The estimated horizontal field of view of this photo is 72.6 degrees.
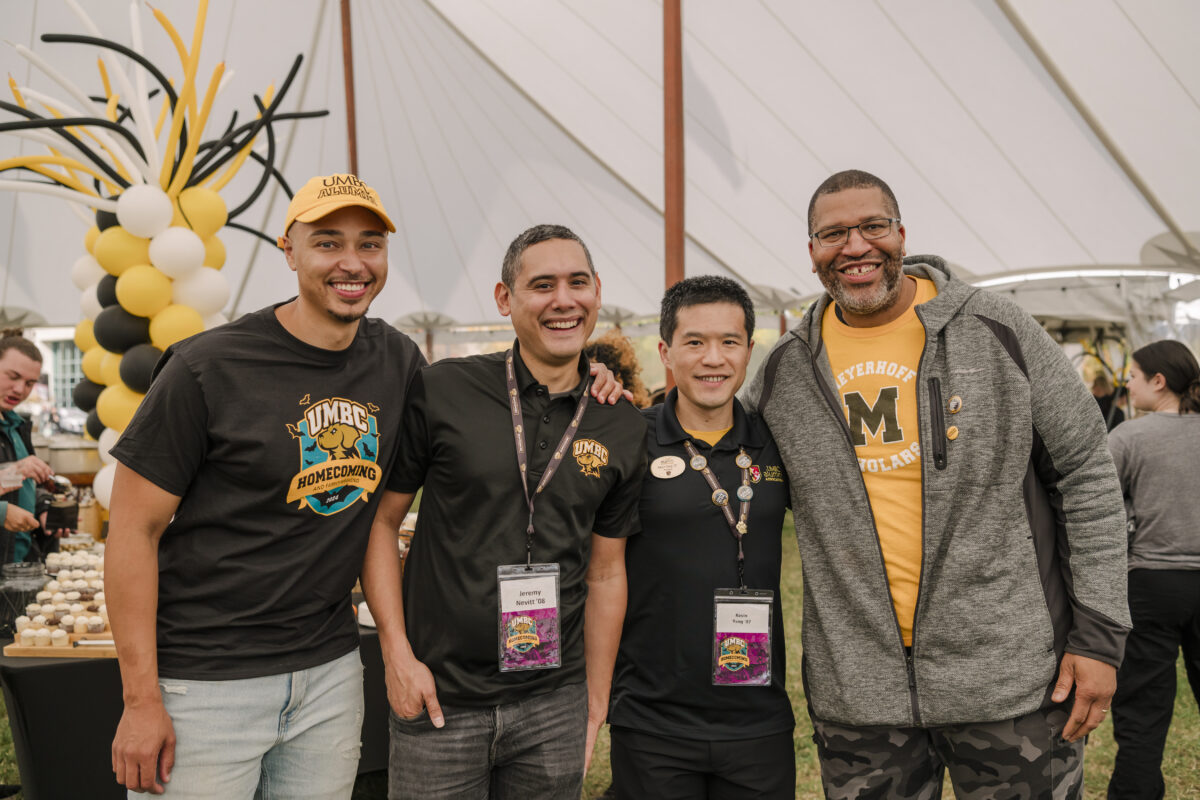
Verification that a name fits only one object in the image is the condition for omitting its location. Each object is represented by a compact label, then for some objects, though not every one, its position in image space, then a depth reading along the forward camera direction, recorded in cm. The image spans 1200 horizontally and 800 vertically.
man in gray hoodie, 154
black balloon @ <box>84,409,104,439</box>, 458
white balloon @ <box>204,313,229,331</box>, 433
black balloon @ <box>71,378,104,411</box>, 459
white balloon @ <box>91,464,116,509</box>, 412
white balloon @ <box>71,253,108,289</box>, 459
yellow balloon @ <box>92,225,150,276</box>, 408
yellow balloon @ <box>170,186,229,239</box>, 432
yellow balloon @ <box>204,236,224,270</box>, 448
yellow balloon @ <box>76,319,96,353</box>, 473
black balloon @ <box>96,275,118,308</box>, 421
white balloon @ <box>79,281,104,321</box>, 451
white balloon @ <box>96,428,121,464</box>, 420
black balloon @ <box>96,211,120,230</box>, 429
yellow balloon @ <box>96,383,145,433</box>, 411
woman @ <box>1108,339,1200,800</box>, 266
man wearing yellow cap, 134
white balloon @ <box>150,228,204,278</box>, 402
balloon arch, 404
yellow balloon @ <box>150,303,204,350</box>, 409
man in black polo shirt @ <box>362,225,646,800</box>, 147
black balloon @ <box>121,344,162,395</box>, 399
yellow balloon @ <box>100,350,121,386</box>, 428
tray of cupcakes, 225
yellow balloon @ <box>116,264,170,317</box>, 400
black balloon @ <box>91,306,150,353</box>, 409
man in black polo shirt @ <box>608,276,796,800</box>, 162
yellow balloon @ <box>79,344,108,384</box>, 441
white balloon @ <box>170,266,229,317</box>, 417
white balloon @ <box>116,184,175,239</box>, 398
